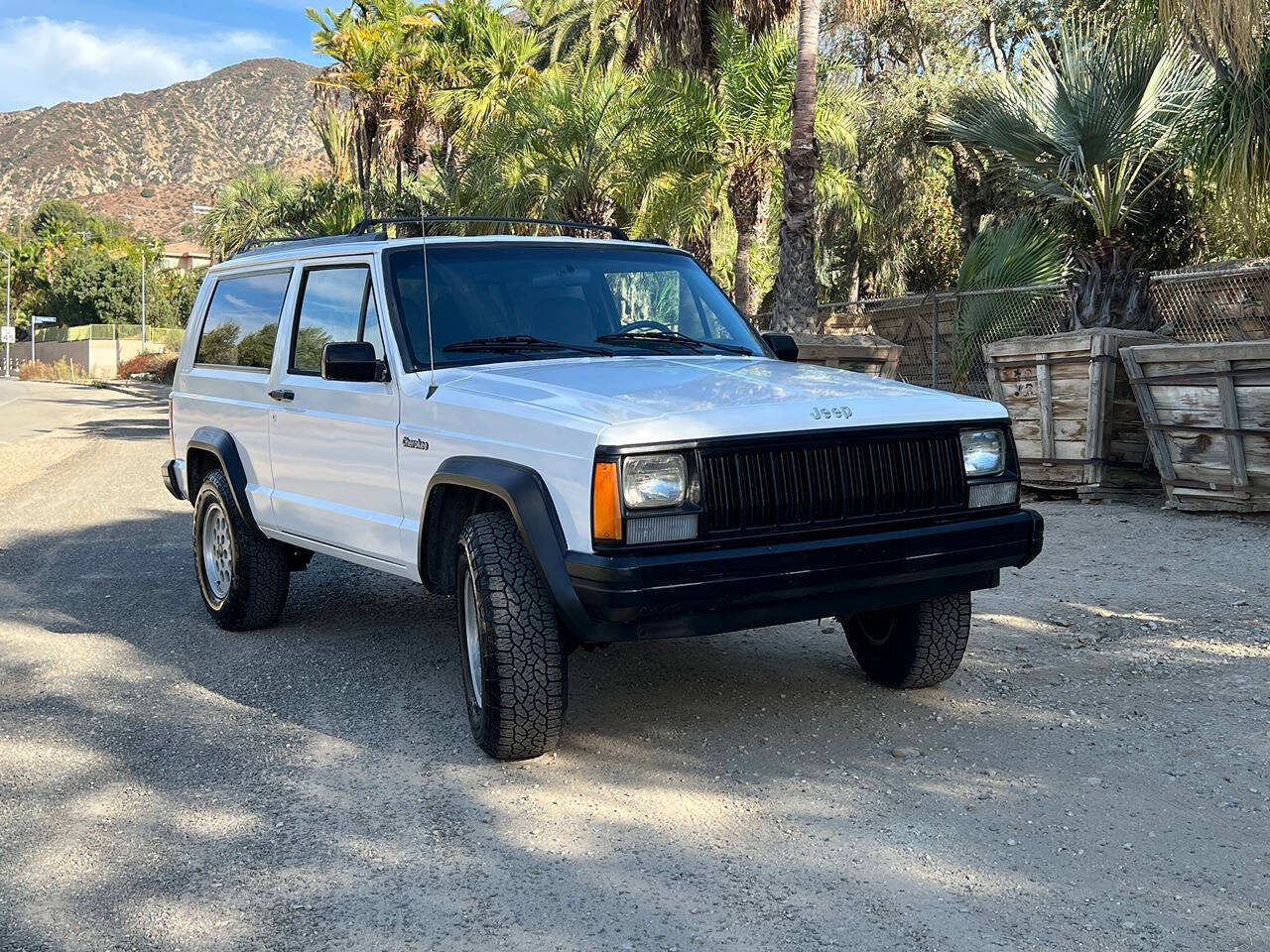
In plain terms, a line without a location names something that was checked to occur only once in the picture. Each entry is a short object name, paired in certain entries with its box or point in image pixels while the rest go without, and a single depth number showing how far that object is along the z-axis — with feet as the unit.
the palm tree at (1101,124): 39.17
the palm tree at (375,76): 113.19
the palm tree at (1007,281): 47.01
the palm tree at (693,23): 62.69
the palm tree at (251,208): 128.47
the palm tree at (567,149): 66.18
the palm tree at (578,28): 124.36
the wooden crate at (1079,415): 35.19
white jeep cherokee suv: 14.25
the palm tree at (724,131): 57.00
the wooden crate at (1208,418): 30.68
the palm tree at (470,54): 110.73
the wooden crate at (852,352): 42.78
